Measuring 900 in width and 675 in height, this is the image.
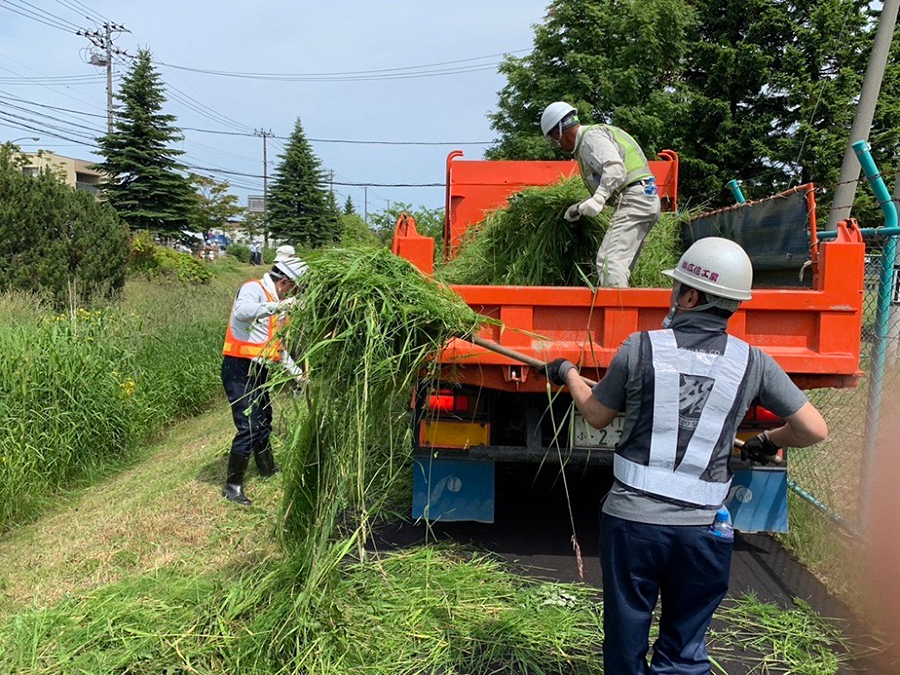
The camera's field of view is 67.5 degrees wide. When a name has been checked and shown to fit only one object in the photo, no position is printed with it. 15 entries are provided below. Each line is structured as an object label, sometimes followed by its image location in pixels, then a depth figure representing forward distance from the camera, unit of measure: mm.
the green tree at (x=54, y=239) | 11688
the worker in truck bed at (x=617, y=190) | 4336
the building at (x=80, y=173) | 59062
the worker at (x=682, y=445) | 2078
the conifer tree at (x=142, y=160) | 27734
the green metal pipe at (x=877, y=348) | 3727
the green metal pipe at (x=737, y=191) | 5375
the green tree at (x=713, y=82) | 17328
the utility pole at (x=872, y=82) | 8172
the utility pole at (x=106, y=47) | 33562
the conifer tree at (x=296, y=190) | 45750
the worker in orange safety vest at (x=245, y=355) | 4609
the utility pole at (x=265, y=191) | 47000
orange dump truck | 3232
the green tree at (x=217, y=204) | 38281
